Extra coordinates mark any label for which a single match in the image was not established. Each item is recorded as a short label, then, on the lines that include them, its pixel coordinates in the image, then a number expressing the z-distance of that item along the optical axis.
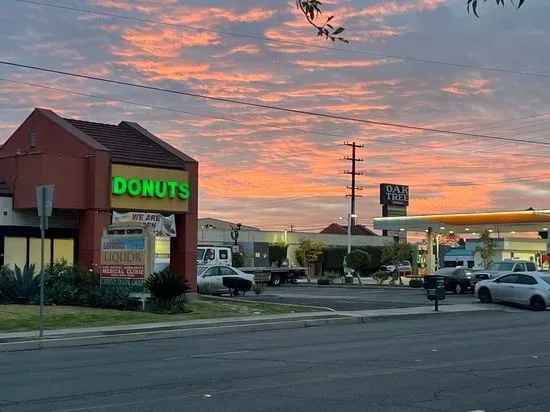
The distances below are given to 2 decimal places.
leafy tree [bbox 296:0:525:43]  6.91
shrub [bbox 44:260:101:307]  27.31
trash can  30.27
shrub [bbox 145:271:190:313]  26.36
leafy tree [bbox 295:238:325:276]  79.56
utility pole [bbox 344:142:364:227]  98.44
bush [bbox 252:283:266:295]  37.25
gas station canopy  53.28
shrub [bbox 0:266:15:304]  26.94
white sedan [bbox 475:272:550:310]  31.61
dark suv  44.22
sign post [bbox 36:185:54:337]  19.67
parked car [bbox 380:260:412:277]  79.31
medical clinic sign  26.94
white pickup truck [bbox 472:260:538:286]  42.38
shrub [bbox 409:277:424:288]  51.64
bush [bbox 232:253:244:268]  60.76
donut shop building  29.89
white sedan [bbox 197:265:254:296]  36.41
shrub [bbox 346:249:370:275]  59.50
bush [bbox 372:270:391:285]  57.32
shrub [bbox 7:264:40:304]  26.98
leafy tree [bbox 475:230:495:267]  60.81
